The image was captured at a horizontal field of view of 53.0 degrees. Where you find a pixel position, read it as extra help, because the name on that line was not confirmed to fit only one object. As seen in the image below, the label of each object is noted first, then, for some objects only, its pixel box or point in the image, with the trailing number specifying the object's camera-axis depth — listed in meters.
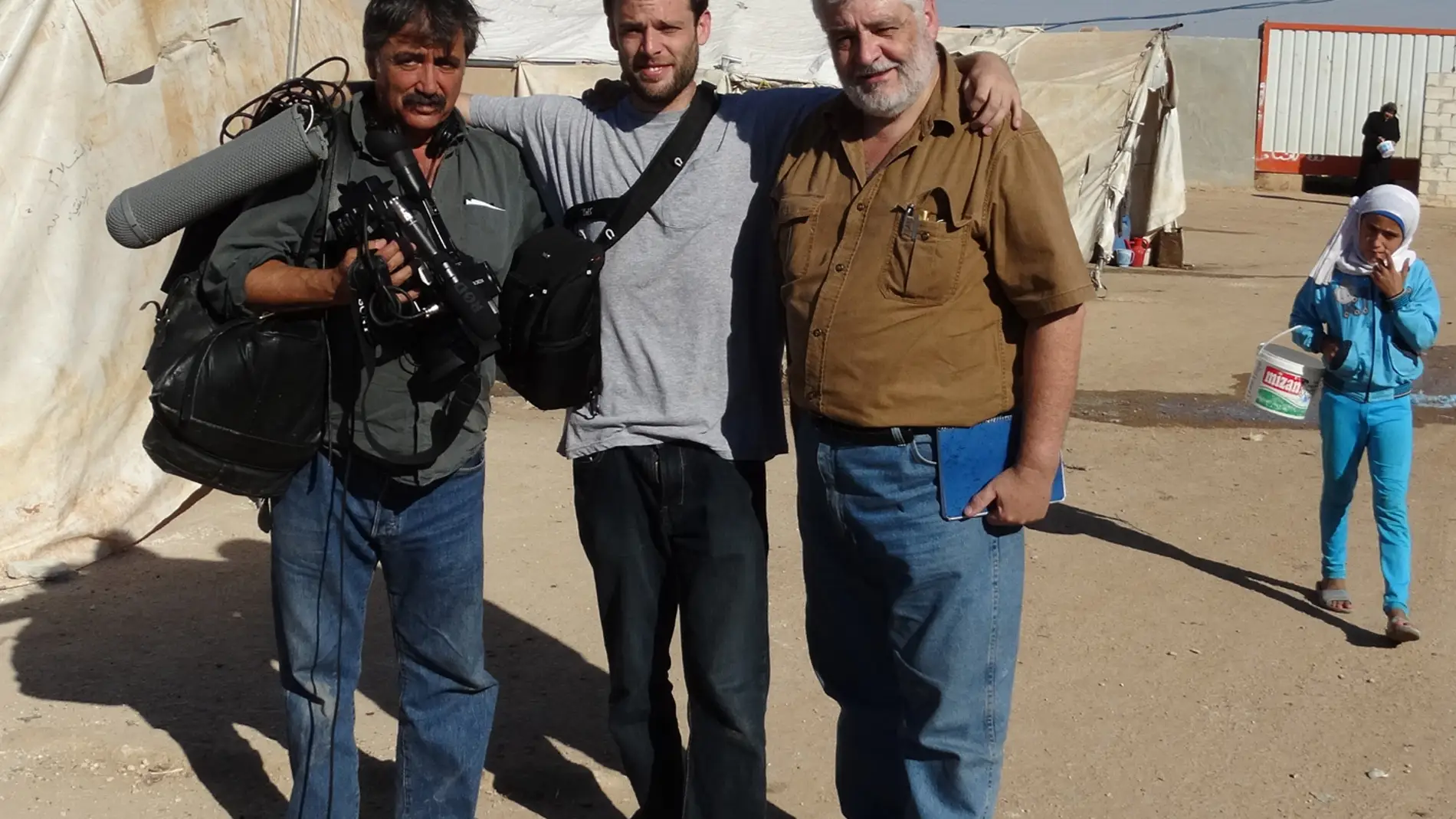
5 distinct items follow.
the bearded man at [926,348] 2.69
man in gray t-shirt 3.05
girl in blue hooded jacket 5.07
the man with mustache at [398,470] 2.88
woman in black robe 19.78
